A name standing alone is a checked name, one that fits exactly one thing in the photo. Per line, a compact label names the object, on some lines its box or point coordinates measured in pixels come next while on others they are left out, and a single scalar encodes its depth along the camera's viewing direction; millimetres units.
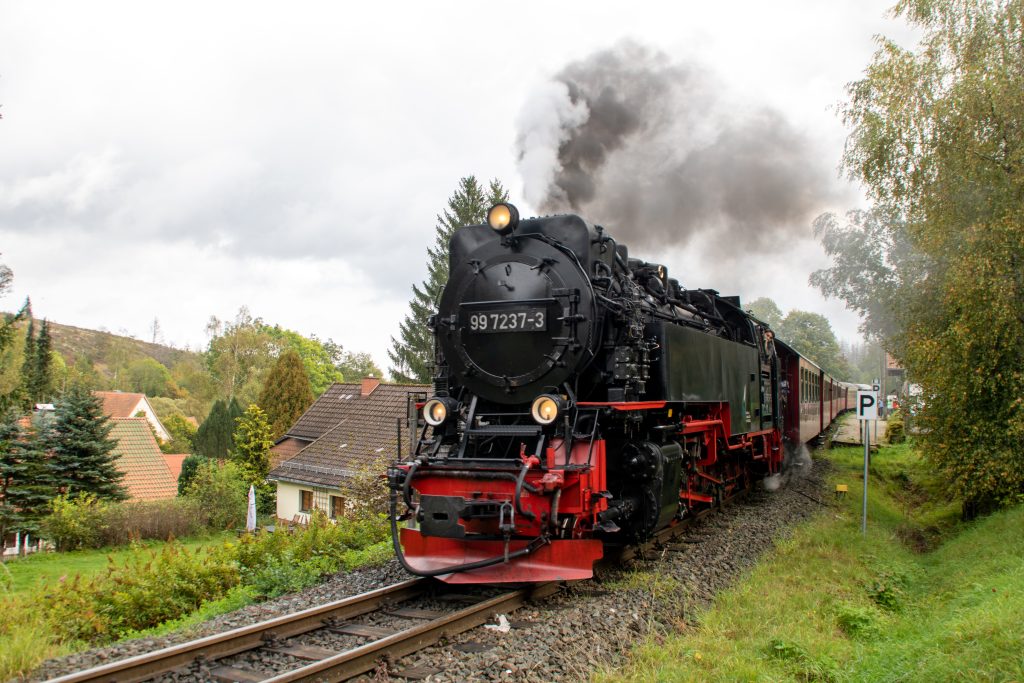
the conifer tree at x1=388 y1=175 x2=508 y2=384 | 34375
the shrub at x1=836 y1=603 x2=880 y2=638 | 6129
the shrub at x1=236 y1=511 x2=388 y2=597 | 6910
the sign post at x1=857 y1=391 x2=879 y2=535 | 10539
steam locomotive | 6254
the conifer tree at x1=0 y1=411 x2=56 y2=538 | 22328
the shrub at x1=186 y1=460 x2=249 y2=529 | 26438
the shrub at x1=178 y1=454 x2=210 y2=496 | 30797
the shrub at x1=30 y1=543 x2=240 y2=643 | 6090
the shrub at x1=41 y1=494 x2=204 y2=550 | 22125
